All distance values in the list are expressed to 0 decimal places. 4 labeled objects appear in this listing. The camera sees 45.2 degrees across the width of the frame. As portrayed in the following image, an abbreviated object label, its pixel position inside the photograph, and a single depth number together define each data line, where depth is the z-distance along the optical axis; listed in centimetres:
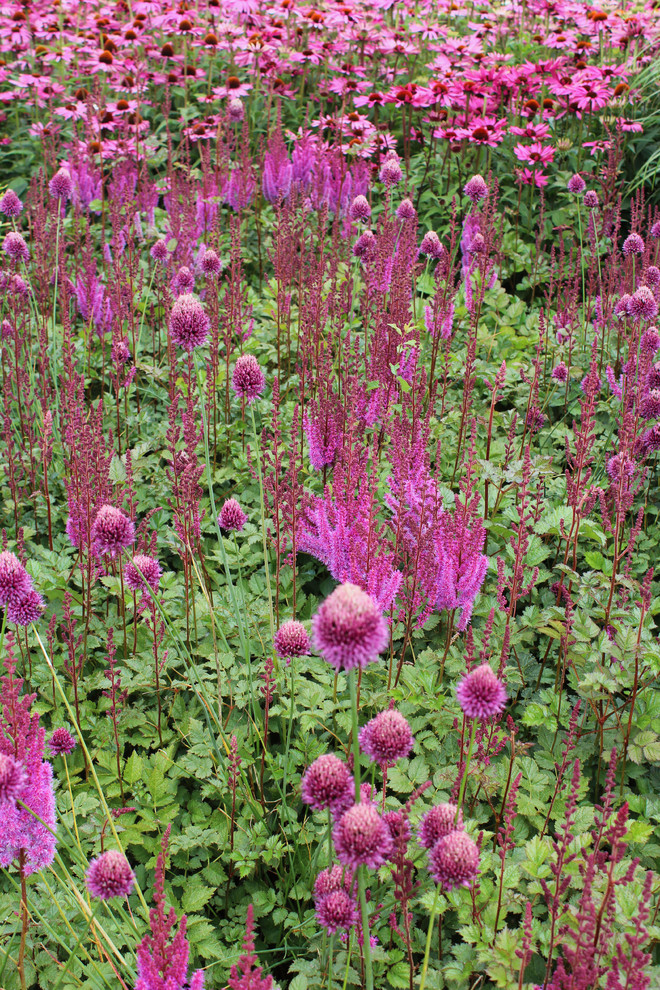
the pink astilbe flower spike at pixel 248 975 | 120
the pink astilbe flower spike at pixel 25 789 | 151
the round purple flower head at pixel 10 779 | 139
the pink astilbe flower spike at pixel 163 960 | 139
